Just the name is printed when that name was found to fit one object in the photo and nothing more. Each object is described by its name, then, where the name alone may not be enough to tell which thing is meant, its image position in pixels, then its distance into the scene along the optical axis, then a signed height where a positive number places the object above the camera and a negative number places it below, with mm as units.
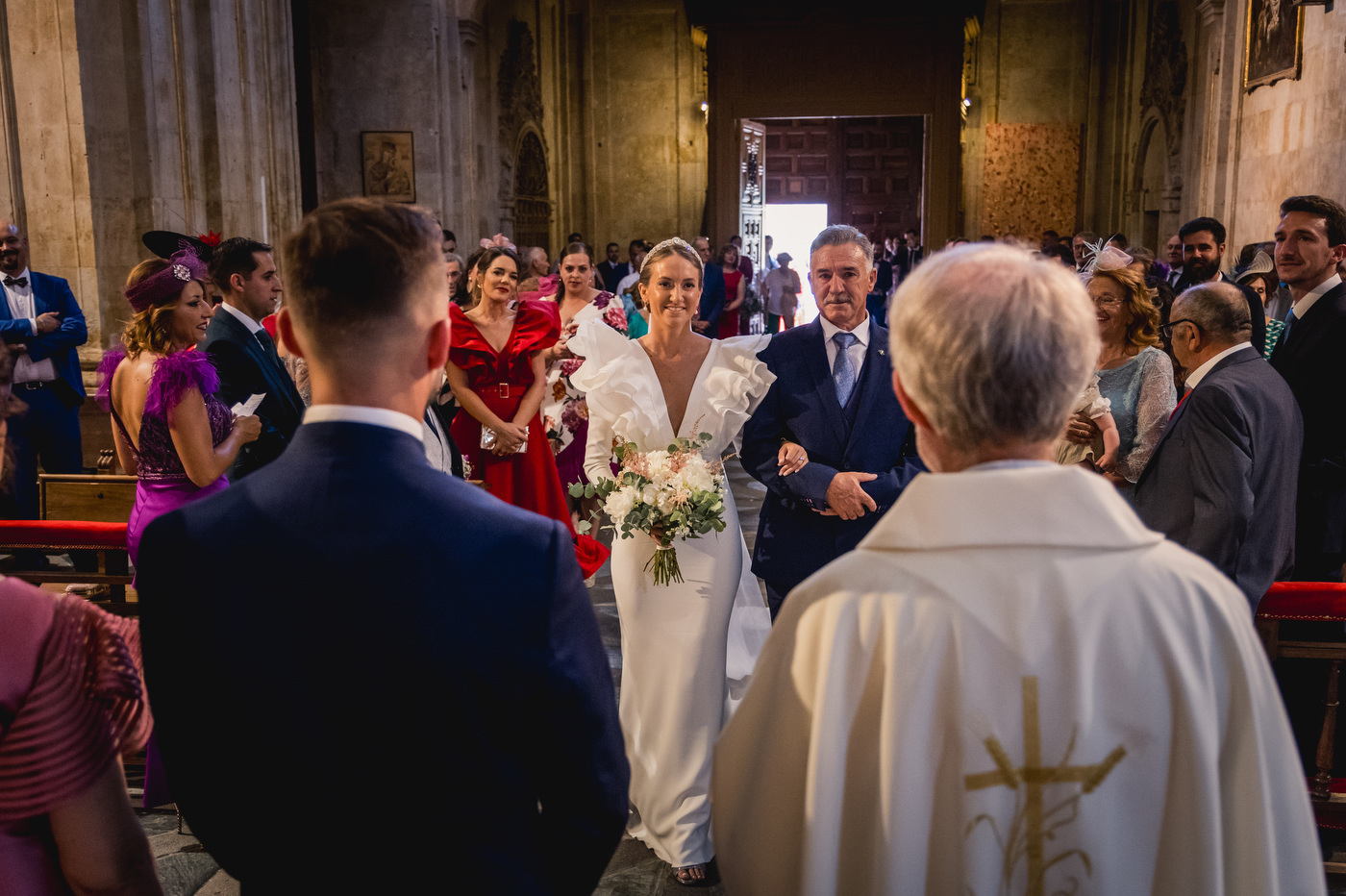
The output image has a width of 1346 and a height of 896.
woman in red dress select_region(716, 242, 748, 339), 13297 -180
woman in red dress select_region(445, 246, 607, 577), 4977 -536
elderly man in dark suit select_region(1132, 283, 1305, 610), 2916 -534
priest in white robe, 1218 -475
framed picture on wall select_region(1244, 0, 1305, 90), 8719 +2017
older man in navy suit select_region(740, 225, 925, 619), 3188 -468
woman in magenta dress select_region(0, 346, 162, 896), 1213 -565
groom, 1226 -431
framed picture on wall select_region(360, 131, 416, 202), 12508 +1415
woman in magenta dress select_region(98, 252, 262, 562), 3297 -377
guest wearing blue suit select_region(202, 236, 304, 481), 3799 -233
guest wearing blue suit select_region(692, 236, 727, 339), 11984 -273
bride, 3197 -965
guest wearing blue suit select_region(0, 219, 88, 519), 6035 -493
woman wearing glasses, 3615 -357
